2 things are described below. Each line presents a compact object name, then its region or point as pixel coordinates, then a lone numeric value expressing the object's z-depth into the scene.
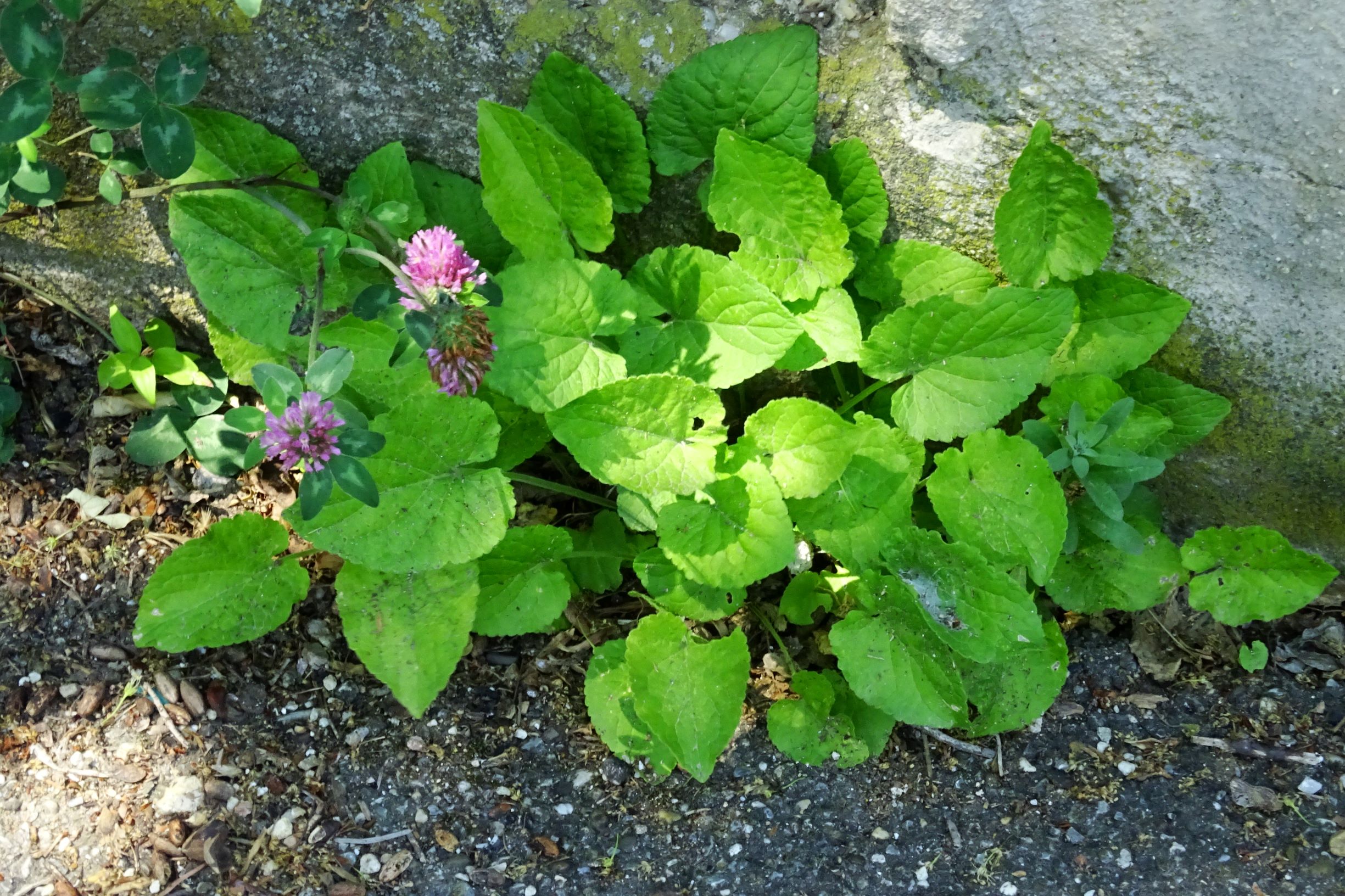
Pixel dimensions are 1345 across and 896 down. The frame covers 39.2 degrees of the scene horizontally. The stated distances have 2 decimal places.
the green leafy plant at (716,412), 0.59
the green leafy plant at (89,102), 0.56
